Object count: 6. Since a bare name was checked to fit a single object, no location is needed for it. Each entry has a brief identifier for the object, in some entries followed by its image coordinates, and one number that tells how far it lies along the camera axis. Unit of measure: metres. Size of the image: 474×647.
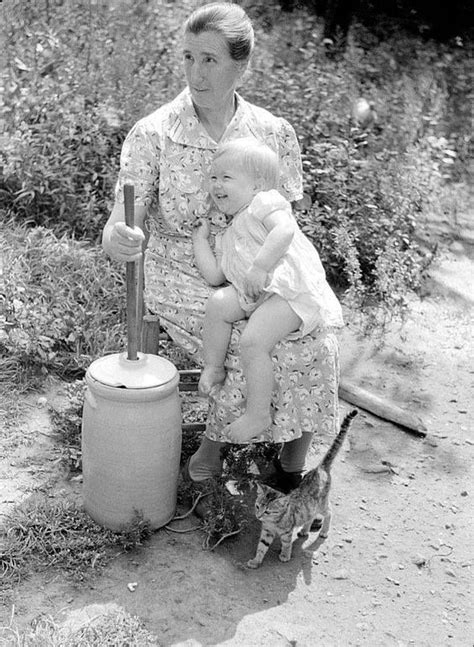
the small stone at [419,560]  3.34
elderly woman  3.19
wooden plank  4.29
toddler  3.05
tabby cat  3.12
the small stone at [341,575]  3.22
